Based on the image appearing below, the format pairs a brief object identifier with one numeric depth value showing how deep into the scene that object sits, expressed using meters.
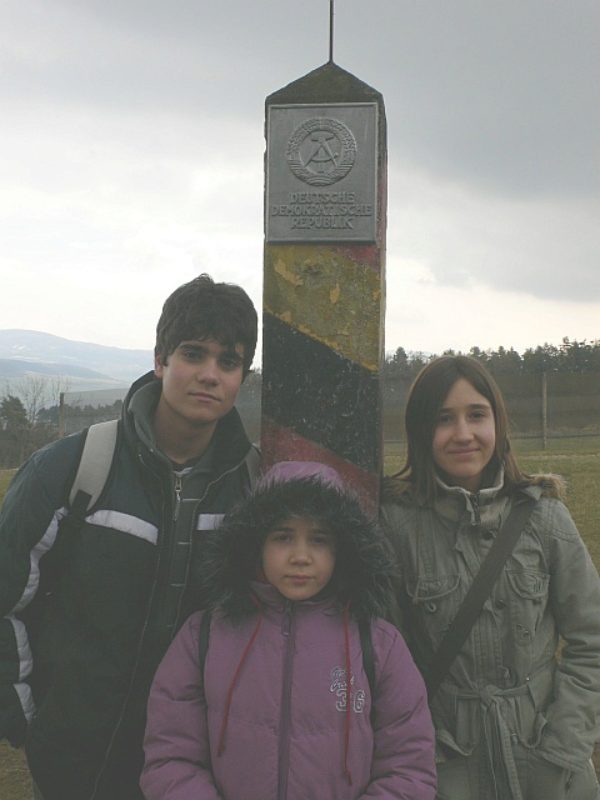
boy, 2.10
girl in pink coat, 1.83
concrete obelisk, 2.54
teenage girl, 2.09
